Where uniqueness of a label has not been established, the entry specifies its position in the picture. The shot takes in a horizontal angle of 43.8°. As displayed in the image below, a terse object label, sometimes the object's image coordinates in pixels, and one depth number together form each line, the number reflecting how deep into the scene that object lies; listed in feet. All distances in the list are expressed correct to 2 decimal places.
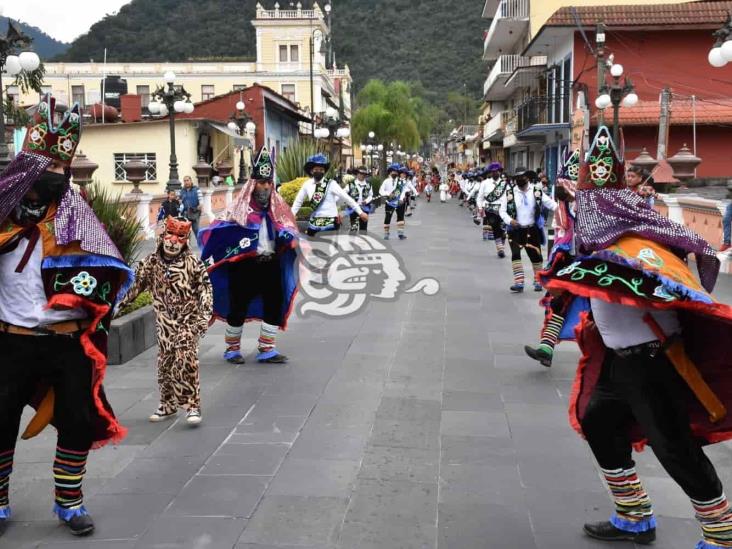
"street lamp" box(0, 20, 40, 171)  44.06
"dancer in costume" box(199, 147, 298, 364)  26.18
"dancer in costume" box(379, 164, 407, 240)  70.79
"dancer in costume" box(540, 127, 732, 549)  12.57
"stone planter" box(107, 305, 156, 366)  26.96
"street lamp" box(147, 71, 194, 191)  74.84
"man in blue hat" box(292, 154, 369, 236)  35.60
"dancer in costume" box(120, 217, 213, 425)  20.51
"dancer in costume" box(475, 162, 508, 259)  46.32
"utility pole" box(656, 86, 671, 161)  77.71
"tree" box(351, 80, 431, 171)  217.15
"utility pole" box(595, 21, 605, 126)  67.00
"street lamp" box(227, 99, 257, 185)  103.30
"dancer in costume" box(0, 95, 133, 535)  14.01
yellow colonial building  226.79
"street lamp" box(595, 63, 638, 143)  67.56
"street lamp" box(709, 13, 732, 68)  42.57
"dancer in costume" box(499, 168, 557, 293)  38.99
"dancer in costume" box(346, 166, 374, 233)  67.56
